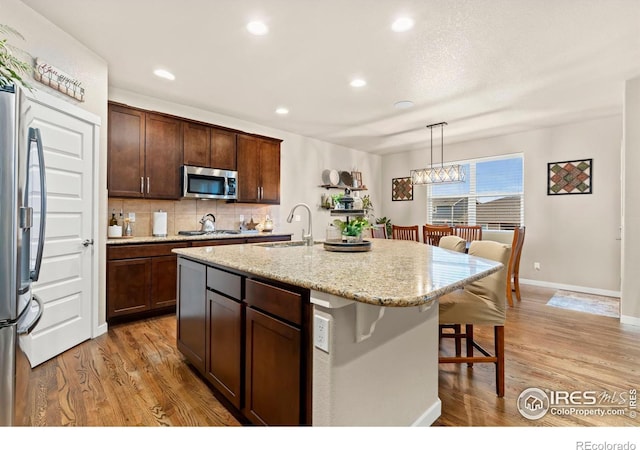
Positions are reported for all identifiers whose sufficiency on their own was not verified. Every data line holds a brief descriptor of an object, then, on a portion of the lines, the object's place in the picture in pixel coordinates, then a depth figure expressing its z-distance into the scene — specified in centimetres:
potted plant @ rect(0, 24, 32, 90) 206
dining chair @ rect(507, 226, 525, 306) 393
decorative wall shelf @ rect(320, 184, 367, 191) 591
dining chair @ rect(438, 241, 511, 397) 196
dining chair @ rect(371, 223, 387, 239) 604
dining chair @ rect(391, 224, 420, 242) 478
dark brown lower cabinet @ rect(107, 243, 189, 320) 306
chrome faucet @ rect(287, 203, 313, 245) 271
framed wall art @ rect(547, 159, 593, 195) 450
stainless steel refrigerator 112
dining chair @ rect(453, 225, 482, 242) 453
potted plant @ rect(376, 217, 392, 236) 654
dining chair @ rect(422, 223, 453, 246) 443
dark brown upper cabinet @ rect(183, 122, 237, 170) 384
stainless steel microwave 375
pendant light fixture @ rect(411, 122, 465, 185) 439
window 521
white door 235
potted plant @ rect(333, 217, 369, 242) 224
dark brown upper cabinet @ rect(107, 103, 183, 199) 325
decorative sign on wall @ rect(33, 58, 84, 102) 226
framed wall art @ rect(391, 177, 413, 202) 658
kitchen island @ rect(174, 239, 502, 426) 117
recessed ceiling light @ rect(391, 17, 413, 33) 224
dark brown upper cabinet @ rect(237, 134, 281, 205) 441
